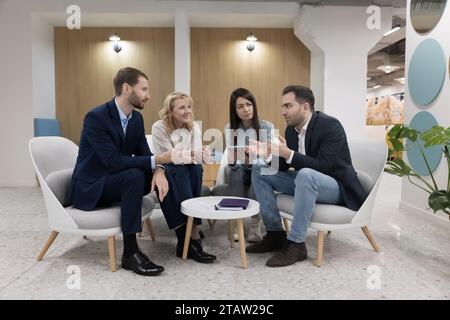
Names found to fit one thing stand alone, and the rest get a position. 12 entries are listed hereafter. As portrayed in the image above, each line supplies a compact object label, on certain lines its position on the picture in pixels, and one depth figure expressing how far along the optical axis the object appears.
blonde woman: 2.38
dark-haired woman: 2.93
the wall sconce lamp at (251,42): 6.22
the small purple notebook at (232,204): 2.23
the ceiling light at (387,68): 9.74
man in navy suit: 2.17
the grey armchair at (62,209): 2.16
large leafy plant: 2.34
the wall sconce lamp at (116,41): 6.13
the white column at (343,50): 5.69
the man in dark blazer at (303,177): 2.28
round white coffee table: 2.16
